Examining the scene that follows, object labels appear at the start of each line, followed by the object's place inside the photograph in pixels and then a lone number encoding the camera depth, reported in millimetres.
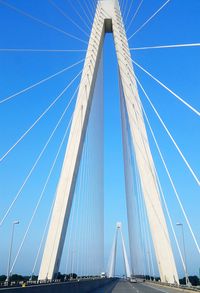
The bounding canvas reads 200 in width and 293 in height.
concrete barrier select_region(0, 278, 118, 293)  10077
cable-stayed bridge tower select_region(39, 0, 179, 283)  20641
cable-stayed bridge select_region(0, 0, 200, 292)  20703
